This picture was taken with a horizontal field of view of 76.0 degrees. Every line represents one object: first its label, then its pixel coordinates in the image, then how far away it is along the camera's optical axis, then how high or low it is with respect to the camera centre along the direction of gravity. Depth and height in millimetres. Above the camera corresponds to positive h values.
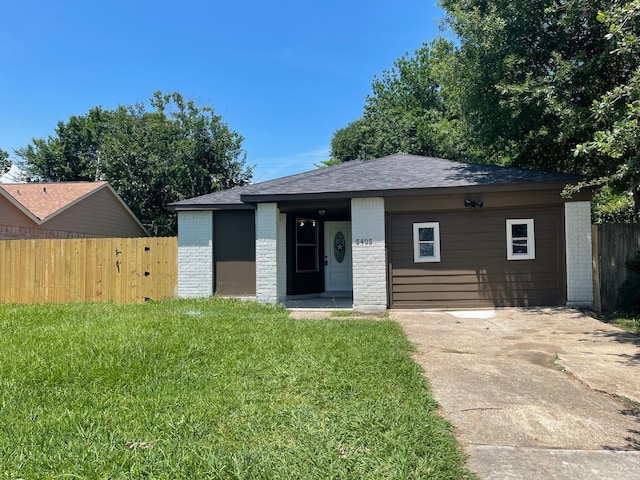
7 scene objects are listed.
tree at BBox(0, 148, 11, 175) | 30812 +7190
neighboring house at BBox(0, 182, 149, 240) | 13930 +1819
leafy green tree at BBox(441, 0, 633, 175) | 8266 +4065
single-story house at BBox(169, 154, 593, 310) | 8602 +369
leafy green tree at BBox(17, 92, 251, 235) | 21297 +5272
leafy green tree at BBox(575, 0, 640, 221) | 5555 +2298
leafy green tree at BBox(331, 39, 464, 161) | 23625 +9069
